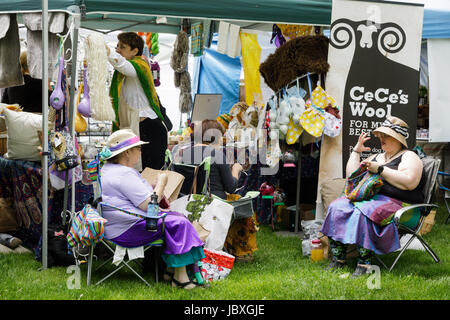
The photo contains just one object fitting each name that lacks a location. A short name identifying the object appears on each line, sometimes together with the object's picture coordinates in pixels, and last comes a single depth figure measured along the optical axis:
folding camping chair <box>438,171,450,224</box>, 6.54
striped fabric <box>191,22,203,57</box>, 8.33
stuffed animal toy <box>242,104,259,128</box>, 6.64
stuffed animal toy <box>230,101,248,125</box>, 6.84
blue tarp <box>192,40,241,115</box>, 11.22
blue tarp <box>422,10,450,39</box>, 6.44
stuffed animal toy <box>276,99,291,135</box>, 5.49
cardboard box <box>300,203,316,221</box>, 6.03
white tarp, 6.81
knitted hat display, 7.03
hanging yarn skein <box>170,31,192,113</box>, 8.61
